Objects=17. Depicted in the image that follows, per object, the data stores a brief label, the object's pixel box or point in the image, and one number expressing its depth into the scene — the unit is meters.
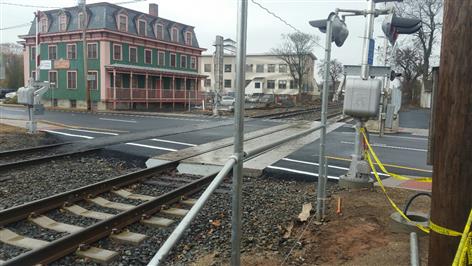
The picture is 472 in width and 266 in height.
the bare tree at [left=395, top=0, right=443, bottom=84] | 51.62
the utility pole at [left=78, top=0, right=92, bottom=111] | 31.22
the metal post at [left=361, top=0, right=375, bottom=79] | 7.02
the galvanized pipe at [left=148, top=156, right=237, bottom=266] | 1.92
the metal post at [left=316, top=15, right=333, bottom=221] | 5.35
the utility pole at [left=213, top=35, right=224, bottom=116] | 30.00
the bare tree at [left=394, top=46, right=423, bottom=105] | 60.44
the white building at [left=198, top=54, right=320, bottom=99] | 85.38
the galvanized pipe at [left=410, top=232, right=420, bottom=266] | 3.58
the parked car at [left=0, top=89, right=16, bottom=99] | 54.27
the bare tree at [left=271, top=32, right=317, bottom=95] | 71.12
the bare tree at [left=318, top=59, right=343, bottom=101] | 82.44
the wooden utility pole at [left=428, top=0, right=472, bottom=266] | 2.44
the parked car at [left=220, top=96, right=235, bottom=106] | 50.79
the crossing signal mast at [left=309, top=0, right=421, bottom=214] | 5.70
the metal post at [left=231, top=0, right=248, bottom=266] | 2.70
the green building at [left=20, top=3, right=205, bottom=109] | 36.34
